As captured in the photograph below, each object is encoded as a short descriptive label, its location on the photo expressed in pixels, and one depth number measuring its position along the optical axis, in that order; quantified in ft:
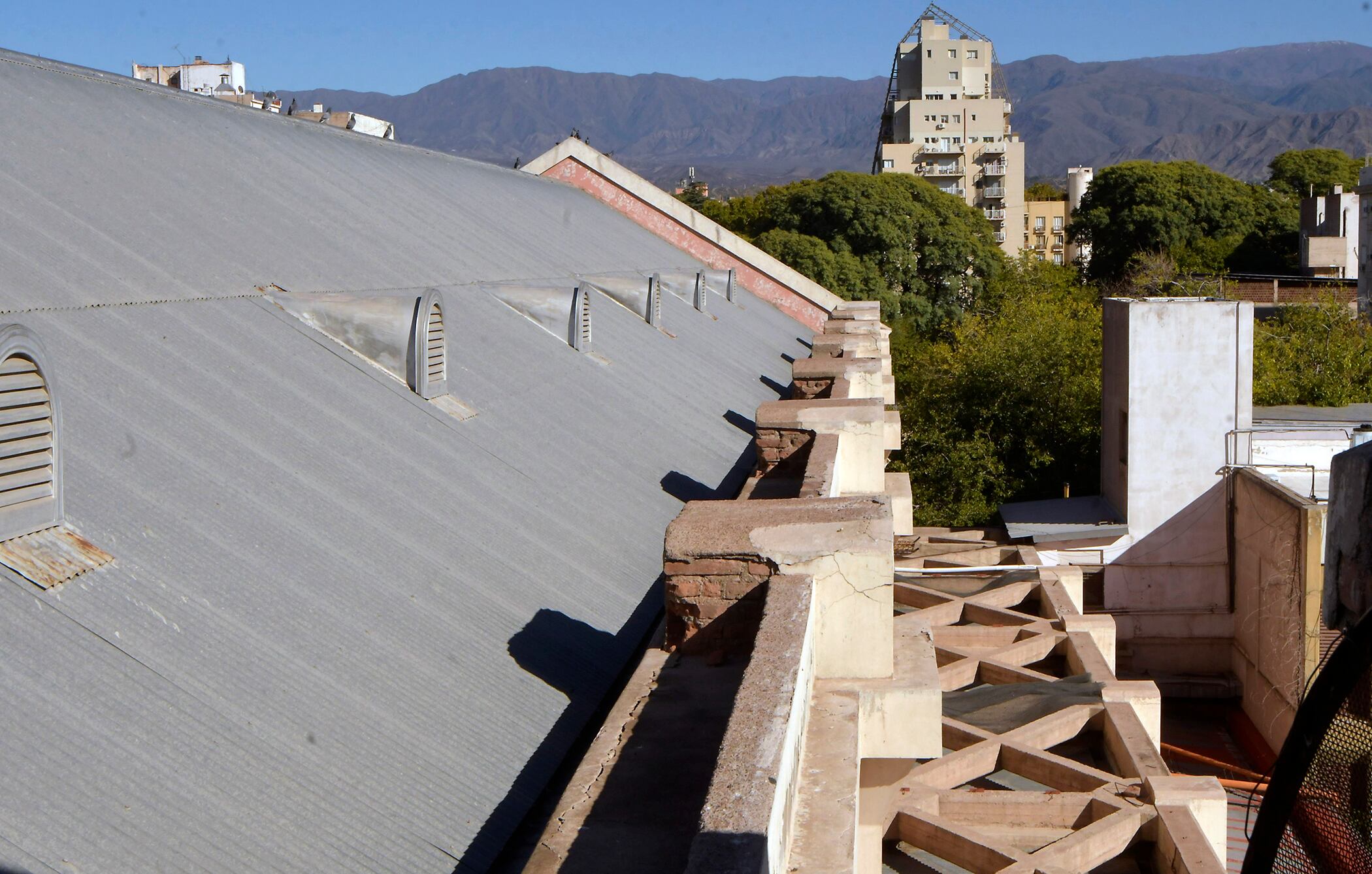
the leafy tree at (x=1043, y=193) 408.12
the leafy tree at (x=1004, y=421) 104.06
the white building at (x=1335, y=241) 204.95
